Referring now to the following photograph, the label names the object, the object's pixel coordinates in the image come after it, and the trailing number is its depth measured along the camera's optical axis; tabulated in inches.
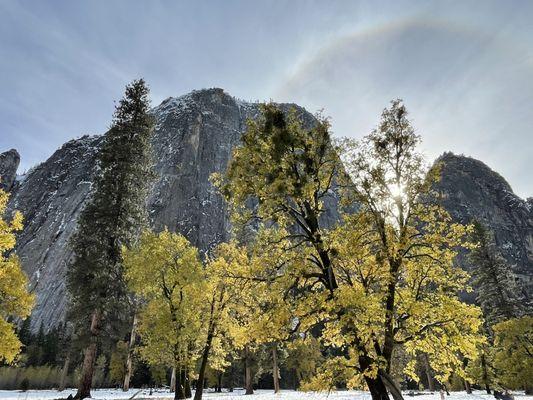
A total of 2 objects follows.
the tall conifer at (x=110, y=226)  881.5
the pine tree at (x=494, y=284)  1519.4
